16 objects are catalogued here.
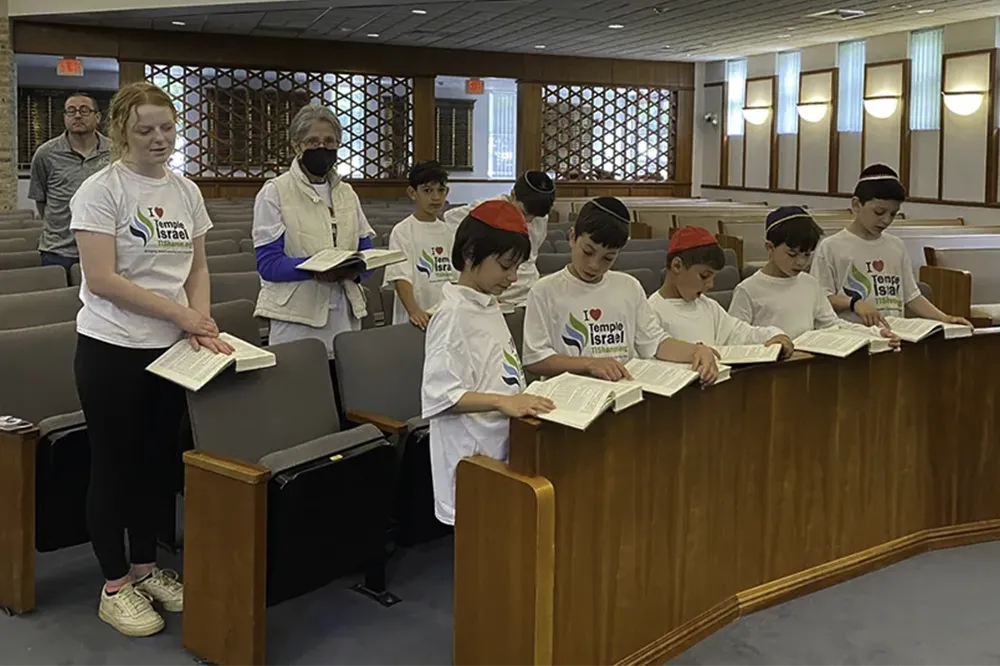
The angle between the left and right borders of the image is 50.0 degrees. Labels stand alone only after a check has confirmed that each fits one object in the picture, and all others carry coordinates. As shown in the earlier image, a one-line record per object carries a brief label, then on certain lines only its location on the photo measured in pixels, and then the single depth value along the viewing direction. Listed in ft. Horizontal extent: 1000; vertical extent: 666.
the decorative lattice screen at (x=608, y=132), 49.83
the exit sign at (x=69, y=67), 39.24
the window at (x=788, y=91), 44.32
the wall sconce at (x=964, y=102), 34.37
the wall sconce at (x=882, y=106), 38.27
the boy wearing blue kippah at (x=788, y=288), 11.75
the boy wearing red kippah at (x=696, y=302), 10.55
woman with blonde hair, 8.98
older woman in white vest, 11.61
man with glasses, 15.21
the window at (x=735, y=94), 48.52
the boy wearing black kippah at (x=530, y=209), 14.03
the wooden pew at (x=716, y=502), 7.92
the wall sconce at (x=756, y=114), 46.37
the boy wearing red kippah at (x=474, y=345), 8.35
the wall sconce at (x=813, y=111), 42.24
